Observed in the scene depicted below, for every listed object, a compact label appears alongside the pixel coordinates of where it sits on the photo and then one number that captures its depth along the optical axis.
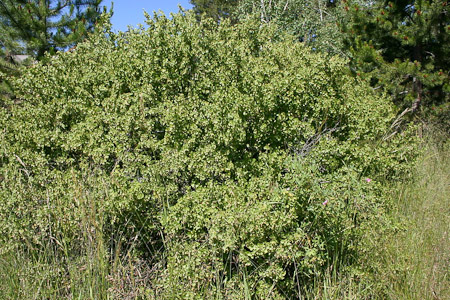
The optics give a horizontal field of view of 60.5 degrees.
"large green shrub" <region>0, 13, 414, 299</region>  2.91
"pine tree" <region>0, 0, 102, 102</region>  8.15
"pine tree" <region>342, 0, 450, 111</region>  7.09
